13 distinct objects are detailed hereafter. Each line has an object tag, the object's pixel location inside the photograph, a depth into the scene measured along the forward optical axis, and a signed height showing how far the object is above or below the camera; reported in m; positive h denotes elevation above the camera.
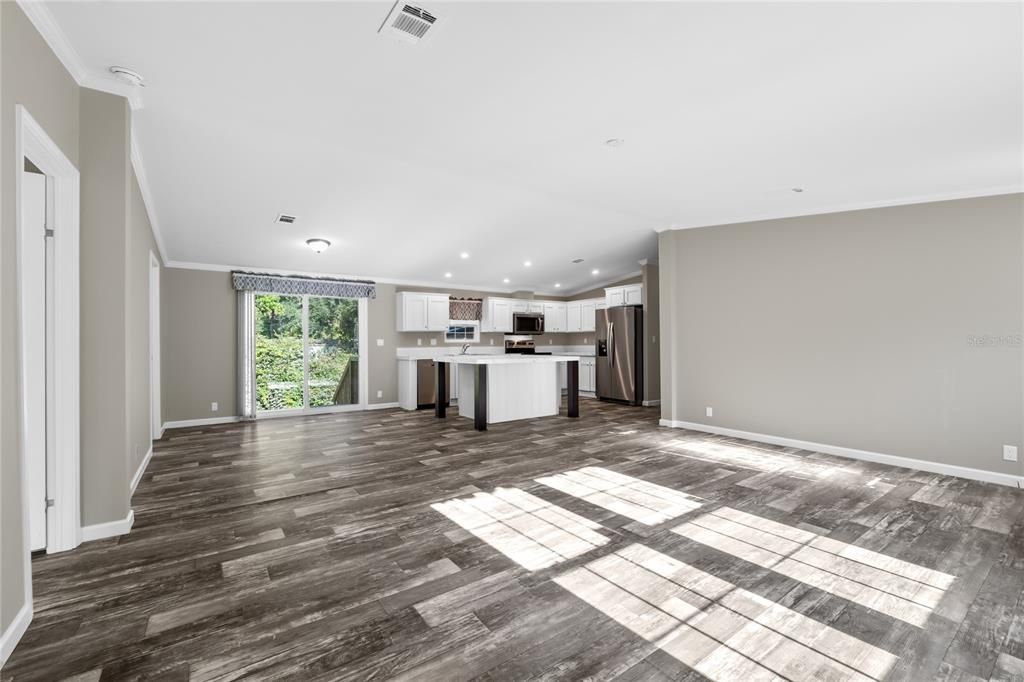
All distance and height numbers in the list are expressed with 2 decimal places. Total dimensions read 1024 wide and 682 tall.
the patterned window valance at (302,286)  6.72 +0.98
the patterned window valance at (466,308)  8.69 +0.72
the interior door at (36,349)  2.45 +0.00
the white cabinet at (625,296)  8.28 +0.91
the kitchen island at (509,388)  6.12 -0.65
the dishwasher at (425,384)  7.87 -0.69
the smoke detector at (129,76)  2.62 +1.63
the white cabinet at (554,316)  9.95 +0.63
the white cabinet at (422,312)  8.09 +0.63
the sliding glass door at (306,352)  7.06 -0.09
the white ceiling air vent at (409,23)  2.15 +1.61
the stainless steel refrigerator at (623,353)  8.12 -0.19
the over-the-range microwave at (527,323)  9.40 +0.45
